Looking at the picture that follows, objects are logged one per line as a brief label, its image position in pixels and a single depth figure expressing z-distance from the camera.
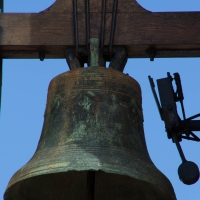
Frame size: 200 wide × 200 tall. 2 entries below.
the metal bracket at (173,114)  11.62
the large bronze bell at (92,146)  10.30
